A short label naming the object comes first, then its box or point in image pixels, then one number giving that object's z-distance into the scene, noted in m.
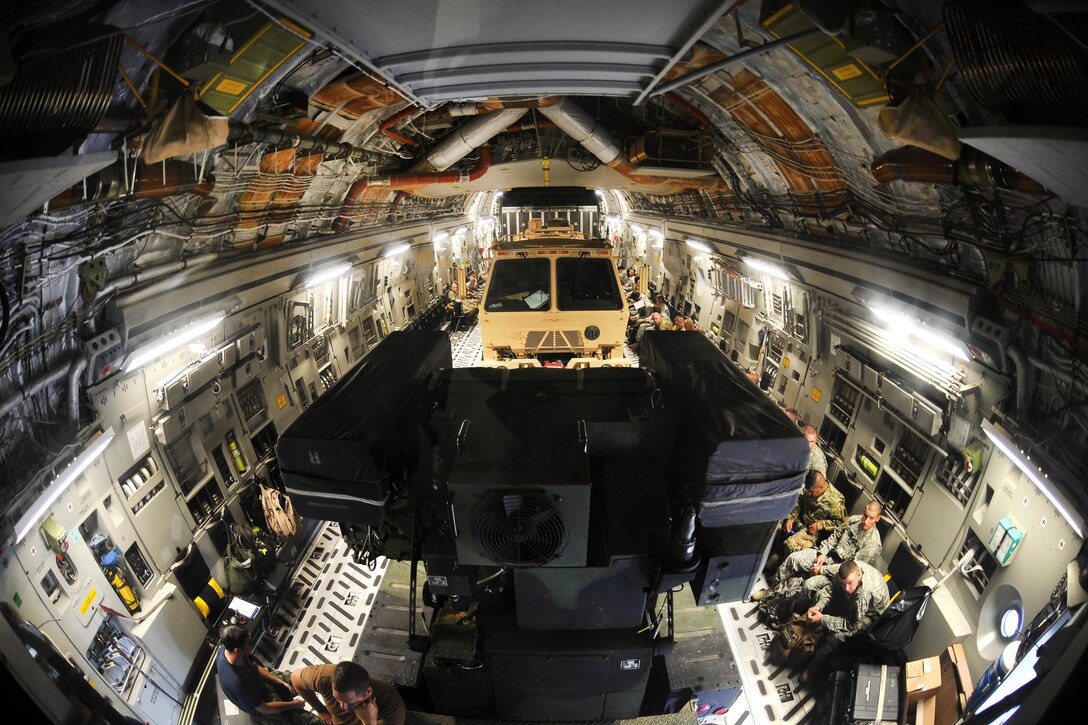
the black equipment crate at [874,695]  4.11
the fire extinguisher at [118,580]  4.19
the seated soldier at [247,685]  3.79
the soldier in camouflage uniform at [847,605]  4.74
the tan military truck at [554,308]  8.11
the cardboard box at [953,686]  3.92
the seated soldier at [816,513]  5.93
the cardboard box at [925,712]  4.20
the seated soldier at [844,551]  5.44
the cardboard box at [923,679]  4.27
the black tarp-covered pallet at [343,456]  2.89
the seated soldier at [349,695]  3.33
